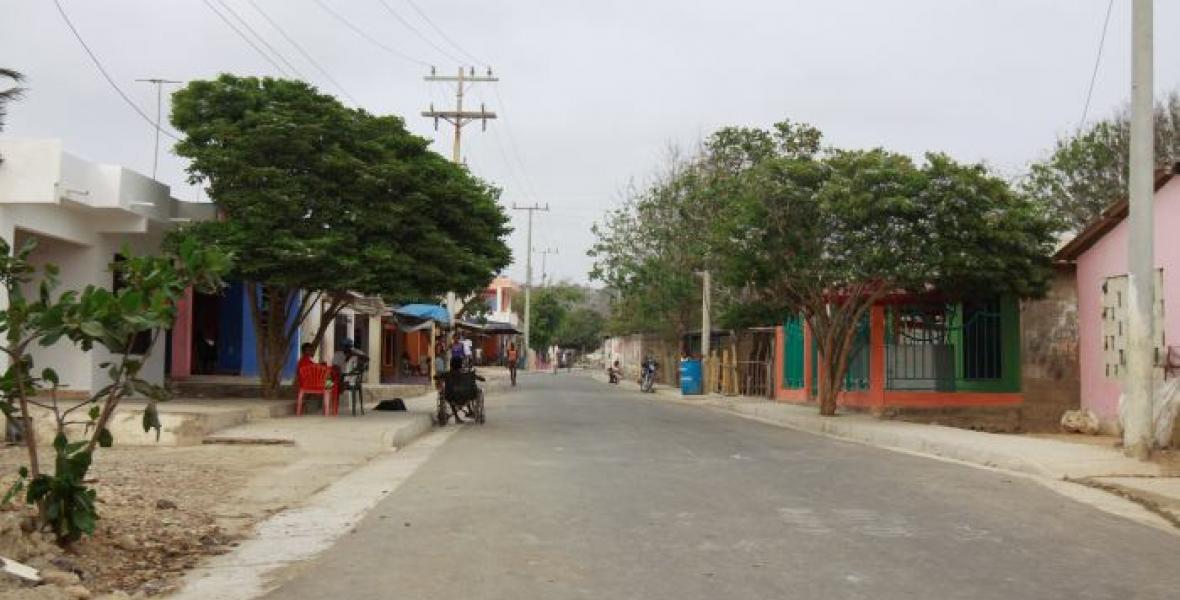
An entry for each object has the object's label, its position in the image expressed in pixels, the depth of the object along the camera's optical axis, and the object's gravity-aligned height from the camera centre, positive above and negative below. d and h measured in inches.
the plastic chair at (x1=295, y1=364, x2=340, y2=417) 772.0 -16.4
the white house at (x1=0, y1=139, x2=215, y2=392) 666.8 +101.6
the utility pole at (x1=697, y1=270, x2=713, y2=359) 1427.2 +77.9
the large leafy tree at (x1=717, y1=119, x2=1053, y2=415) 732.7 +102.4
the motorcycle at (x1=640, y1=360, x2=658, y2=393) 1587.1 -17.5
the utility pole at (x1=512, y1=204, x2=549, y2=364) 3068.2 +235.3
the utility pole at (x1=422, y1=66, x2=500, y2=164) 1724.9 +417.3
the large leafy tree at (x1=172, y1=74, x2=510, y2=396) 696.4 +120.0
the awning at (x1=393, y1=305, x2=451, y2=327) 1494.1 +75.9
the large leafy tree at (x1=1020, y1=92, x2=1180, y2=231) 1334.9 +273.6
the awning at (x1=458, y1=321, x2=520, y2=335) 1980.3 +68.9
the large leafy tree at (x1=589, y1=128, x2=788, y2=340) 1375.5 +195.2
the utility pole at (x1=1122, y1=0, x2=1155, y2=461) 502.9 +56.3
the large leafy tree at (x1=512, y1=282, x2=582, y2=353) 3538.4 +182.7
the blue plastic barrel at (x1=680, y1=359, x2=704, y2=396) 1443.2 -14.3
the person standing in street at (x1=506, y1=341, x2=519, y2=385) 1647.4 +8.0
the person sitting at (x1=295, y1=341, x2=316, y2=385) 775.1 +3.8
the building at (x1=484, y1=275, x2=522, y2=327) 3690.9 +241.6
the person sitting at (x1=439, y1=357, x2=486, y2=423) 770.2 -17.4
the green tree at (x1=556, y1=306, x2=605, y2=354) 4040.4 +151.5
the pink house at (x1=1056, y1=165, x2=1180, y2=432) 607.8 +54.3
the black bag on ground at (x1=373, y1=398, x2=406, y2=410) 874.1 -36.6
